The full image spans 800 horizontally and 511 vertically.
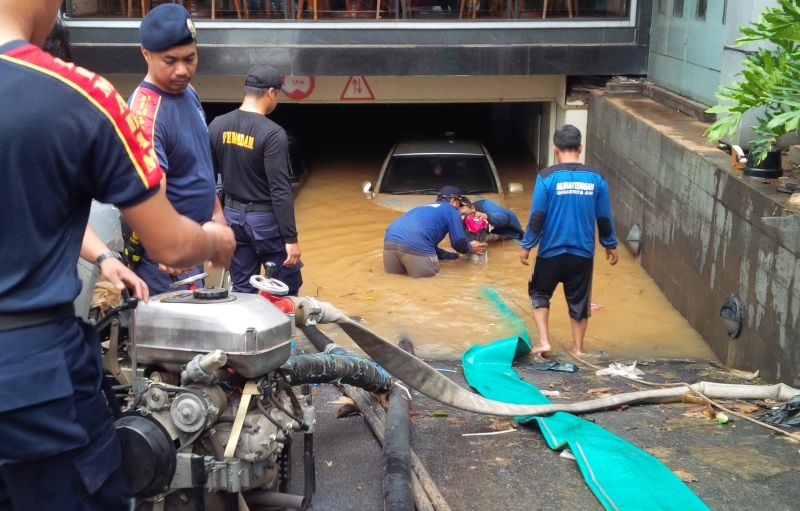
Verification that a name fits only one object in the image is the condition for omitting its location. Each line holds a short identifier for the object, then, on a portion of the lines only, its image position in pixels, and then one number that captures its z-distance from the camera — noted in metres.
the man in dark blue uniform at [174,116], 4.23
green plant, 5.73
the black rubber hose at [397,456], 3.55
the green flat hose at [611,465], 3.97
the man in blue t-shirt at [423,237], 9.82
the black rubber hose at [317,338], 5.36
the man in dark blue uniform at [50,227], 1.86
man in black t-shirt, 6.13
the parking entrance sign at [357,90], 14.21
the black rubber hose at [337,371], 3.67
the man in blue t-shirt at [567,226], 7.06
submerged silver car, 11.96
